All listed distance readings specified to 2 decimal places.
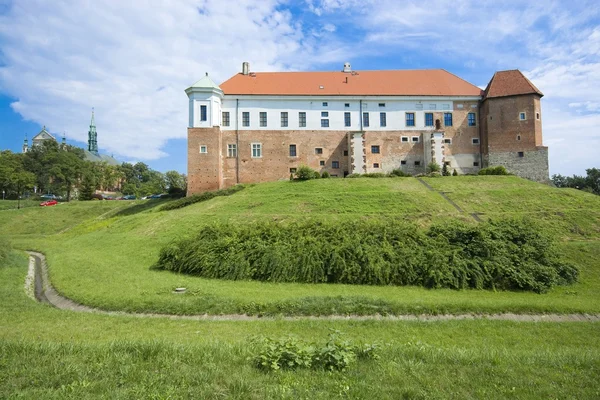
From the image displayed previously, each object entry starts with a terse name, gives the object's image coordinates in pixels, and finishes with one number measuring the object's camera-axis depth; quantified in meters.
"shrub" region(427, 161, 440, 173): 40.44
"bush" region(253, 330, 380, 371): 5.21
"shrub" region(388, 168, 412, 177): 38.01
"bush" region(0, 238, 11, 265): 18.04
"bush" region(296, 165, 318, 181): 35.61
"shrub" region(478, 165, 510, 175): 36.75
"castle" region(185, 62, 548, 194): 40.75
